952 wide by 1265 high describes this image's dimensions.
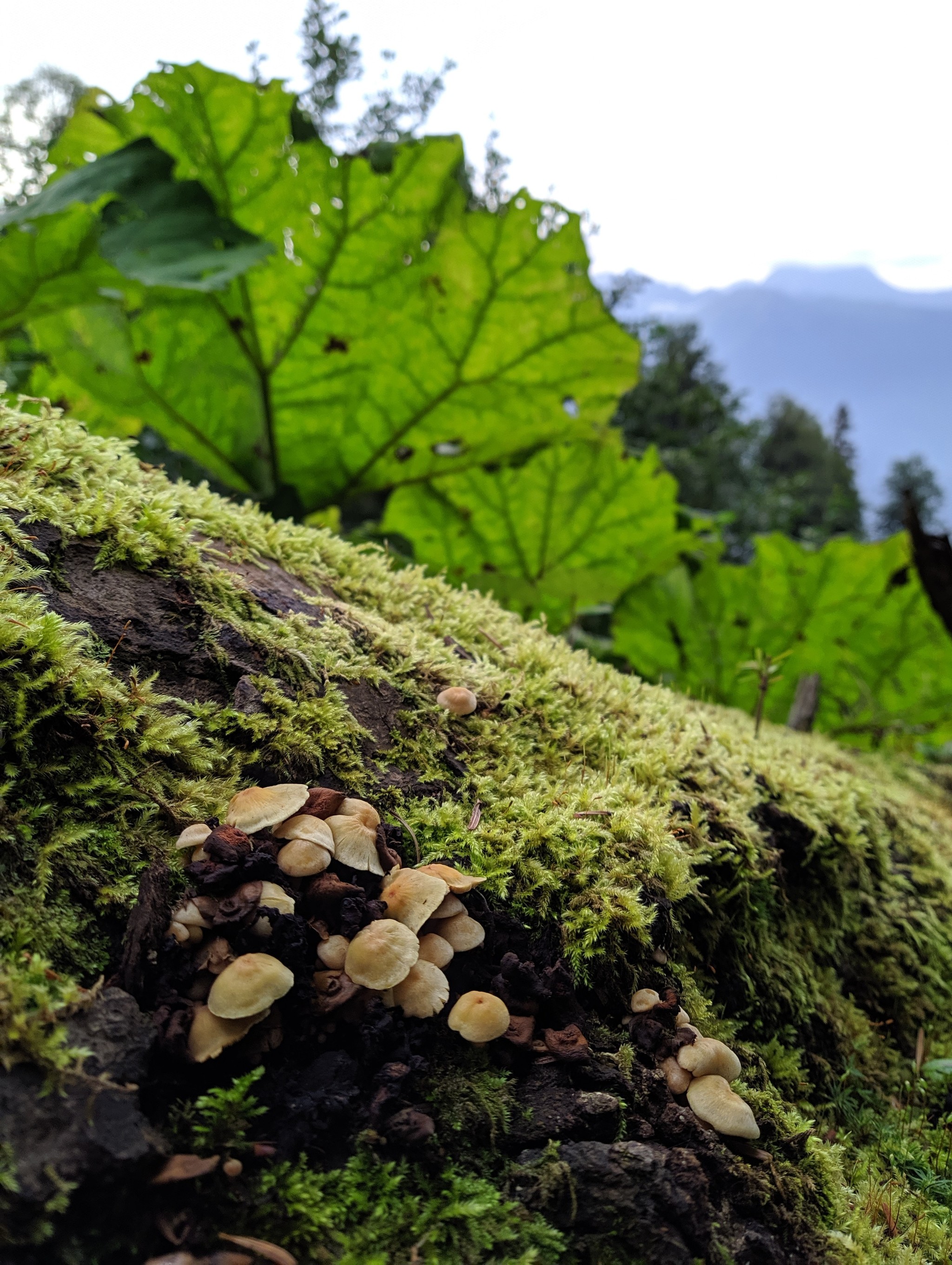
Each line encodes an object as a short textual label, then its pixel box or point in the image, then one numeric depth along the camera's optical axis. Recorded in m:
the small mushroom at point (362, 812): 0.36
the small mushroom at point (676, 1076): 0.34
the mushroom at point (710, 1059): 0.34
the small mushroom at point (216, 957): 0.30
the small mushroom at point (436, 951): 0.33
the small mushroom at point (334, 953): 0.32
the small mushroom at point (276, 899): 0.32
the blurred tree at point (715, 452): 9.05
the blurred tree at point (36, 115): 5.89
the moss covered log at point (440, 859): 0.28
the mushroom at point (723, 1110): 0.33
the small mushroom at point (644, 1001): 0.36
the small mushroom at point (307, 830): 0.34
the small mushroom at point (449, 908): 0.34
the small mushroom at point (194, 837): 0.33
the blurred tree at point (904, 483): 21.10
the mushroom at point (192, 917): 0.31
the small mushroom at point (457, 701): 0.45
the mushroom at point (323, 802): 0.35
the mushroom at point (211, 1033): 0.28
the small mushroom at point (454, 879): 0.34
